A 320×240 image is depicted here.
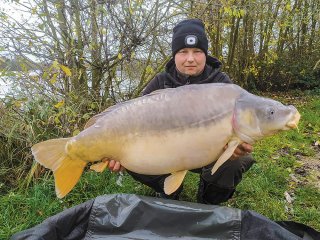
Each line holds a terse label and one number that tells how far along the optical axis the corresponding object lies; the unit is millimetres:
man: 2258
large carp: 1708
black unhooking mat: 1963
